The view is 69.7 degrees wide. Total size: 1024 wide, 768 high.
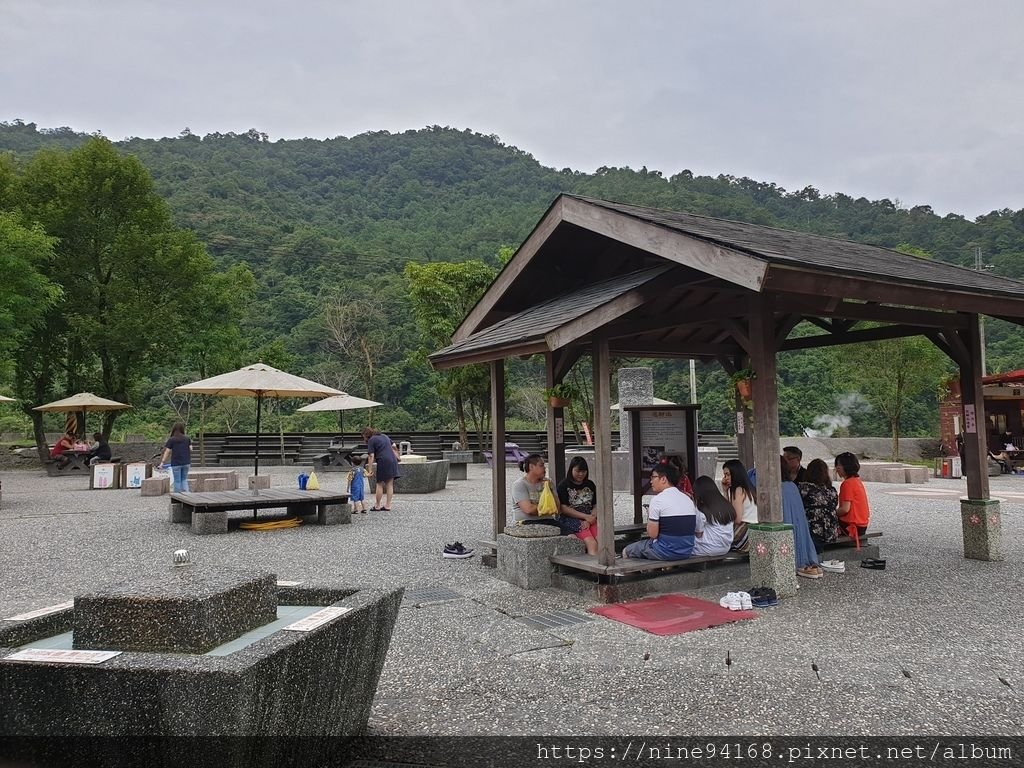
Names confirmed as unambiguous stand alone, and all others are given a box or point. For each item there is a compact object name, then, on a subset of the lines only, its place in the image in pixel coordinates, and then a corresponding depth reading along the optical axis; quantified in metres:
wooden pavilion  5.77
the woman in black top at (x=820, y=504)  7.37
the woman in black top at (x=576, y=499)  7.45
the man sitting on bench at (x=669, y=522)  6.25
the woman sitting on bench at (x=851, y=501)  7.46
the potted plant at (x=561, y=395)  7.59
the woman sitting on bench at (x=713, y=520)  6.55
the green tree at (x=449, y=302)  25.53
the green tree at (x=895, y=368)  23.06
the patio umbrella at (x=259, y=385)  11.16
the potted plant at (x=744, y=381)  6.24
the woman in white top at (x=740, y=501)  6.70
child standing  12.31
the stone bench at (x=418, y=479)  16.00
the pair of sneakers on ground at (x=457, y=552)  8.16
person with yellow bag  7.37
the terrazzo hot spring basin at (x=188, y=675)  2.27
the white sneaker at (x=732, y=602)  5.65
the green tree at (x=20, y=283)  16.59
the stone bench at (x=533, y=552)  6.57
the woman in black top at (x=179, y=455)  14.02
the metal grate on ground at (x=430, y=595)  6.21
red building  21.53
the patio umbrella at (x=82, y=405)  19.77
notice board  9.03
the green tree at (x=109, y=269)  23.44
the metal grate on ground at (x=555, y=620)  5.38
